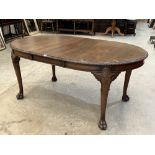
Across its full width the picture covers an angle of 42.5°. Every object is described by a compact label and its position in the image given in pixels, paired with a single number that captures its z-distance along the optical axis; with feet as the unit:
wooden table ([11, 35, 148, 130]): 5.27
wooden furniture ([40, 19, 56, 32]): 19.72
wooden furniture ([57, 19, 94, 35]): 18.66
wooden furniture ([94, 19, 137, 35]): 17.99
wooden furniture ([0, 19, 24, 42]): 14.83
